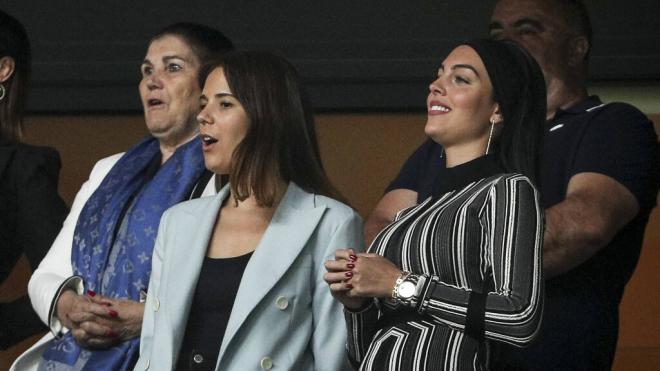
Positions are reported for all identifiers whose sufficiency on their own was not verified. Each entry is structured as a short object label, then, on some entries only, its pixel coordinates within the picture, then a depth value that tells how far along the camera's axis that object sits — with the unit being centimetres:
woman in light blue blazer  778
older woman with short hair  870
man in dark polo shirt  834
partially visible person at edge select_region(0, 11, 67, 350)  918
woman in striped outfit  709
